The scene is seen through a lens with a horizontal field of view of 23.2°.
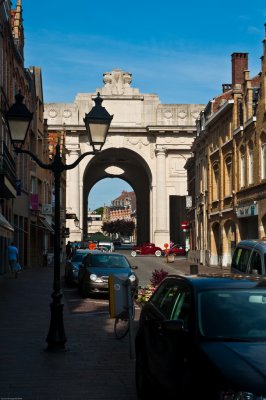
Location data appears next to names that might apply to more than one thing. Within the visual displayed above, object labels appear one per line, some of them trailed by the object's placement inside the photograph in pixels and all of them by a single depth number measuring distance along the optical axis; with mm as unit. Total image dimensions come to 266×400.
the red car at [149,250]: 65312
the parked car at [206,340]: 4809
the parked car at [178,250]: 65188
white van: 56338
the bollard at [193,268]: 16545
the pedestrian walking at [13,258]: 27903
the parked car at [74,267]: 25406
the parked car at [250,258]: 13499
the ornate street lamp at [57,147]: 10375
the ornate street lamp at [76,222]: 66950
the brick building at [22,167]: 27125
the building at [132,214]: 179150
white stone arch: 71375
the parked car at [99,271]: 19703
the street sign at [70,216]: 63938
